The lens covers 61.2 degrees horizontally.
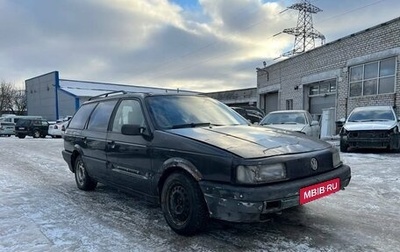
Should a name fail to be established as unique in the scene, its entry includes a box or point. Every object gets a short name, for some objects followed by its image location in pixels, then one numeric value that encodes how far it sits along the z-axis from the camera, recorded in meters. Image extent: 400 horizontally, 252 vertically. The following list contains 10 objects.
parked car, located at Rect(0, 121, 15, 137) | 27.59
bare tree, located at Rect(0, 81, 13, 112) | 63.25
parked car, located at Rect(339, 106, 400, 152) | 10.42
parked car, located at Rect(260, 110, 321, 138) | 10.20
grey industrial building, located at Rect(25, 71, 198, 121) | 42.94
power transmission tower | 37.66
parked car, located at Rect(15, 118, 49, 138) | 24.50
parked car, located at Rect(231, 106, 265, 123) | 13.57
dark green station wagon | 3.19
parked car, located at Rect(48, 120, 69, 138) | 23.90
